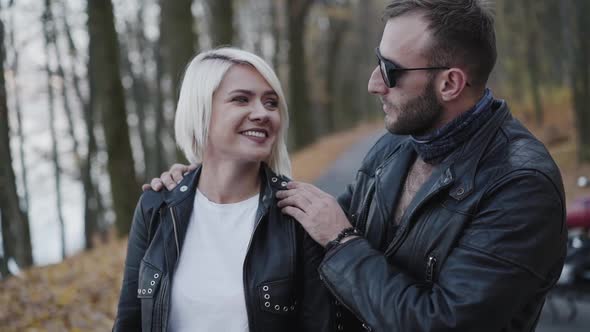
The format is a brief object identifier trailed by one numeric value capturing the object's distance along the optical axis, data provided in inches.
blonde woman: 104.2
